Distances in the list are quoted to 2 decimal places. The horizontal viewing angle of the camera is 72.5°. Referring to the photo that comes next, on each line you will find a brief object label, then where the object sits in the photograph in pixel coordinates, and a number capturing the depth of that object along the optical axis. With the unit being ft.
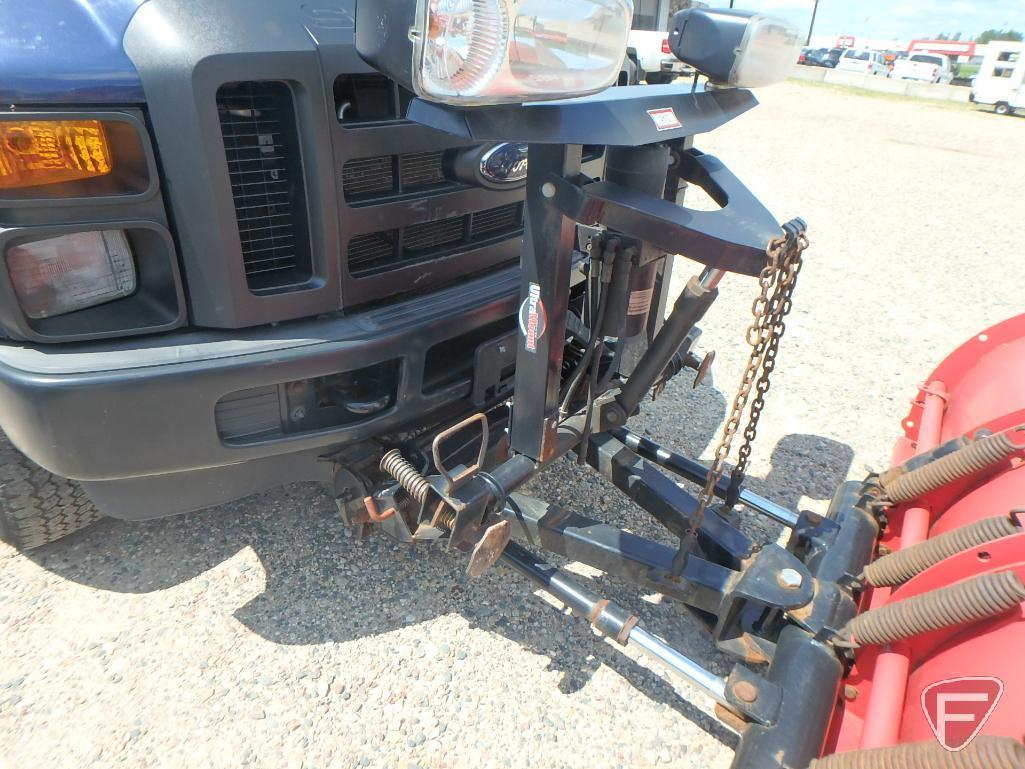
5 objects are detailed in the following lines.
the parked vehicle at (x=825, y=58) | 150.92
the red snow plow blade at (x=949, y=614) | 4.44
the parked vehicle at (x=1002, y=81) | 73.48
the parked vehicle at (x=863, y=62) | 136.36
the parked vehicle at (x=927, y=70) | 122.72
